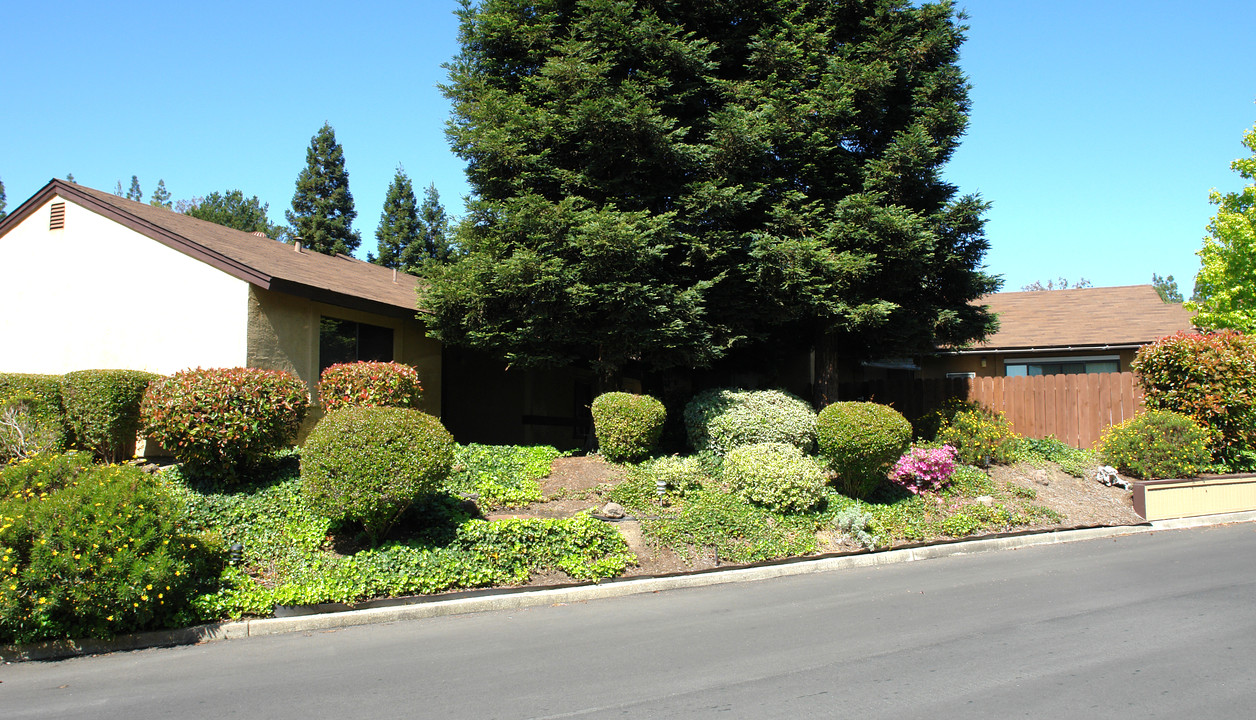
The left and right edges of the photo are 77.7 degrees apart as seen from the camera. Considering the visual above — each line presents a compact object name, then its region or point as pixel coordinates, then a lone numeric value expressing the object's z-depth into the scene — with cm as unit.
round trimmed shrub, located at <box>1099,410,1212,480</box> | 1402
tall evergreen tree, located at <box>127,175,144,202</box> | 6638
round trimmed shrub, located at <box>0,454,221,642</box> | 669
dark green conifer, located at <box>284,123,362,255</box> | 4106
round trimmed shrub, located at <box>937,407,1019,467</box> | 1430
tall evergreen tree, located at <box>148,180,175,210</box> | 5989
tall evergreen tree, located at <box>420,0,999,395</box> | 1232
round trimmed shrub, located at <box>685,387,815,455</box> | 1279
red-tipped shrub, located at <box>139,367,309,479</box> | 920
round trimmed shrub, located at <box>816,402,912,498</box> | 1158
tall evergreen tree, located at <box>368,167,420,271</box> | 4319
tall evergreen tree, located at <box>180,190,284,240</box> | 4716
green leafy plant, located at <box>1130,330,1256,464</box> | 1483
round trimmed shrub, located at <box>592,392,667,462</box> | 1209
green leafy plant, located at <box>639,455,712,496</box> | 1142
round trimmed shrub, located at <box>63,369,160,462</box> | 1005
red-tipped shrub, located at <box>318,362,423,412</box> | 1134
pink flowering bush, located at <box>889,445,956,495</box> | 1253
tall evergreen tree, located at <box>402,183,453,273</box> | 4219
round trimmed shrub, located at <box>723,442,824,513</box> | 1114
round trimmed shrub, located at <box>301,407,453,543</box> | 817
